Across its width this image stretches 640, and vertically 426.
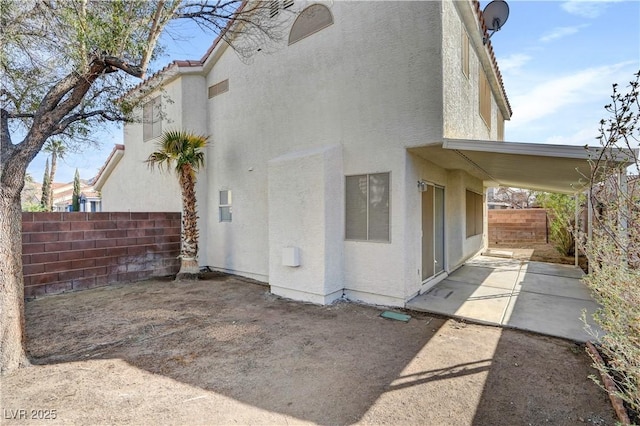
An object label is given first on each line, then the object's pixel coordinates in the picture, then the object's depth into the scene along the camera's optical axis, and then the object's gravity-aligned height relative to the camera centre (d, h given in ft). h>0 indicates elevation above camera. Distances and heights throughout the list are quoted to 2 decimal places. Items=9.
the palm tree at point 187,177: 30.68 +3.65
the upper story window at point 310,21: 25.94 +16.46
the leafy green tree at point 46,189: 73.31 +6.04
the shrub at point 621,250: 10.13 -1.76
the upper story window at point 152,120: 38.22 +11.56
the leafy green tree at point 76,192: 66.64 +4.89
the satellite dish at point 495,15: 29.19 +18.64
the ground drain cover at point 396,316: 20.06 -7.13
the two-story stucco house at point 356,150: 21.56 +4.57
